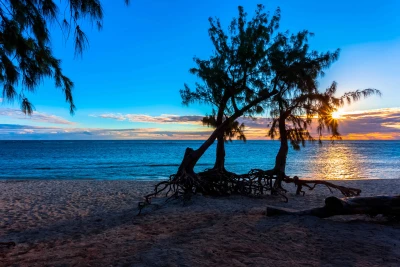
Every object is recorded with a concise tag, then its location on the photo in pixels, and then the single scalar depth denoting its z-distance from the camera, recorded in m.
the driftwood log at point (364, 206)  6.60
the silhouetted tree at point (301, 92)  11.48
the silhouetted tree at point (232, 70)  11.46
